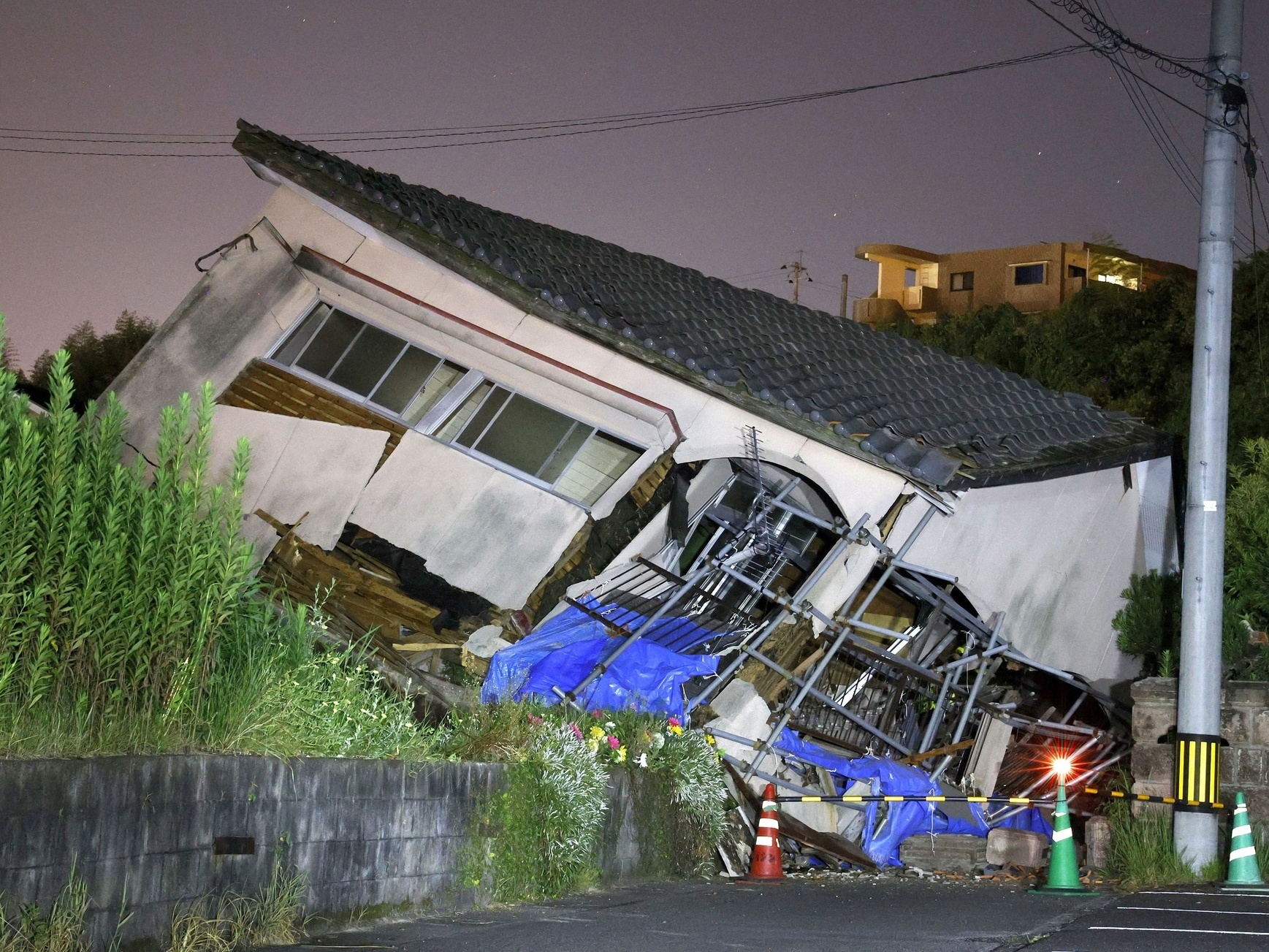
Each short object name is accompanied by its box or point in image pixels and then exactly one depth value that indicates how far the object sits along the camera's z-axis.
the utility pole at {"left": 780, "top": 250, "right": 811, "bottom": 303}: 73.44
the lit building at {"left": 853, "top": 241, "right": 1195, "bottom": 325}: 63.00
